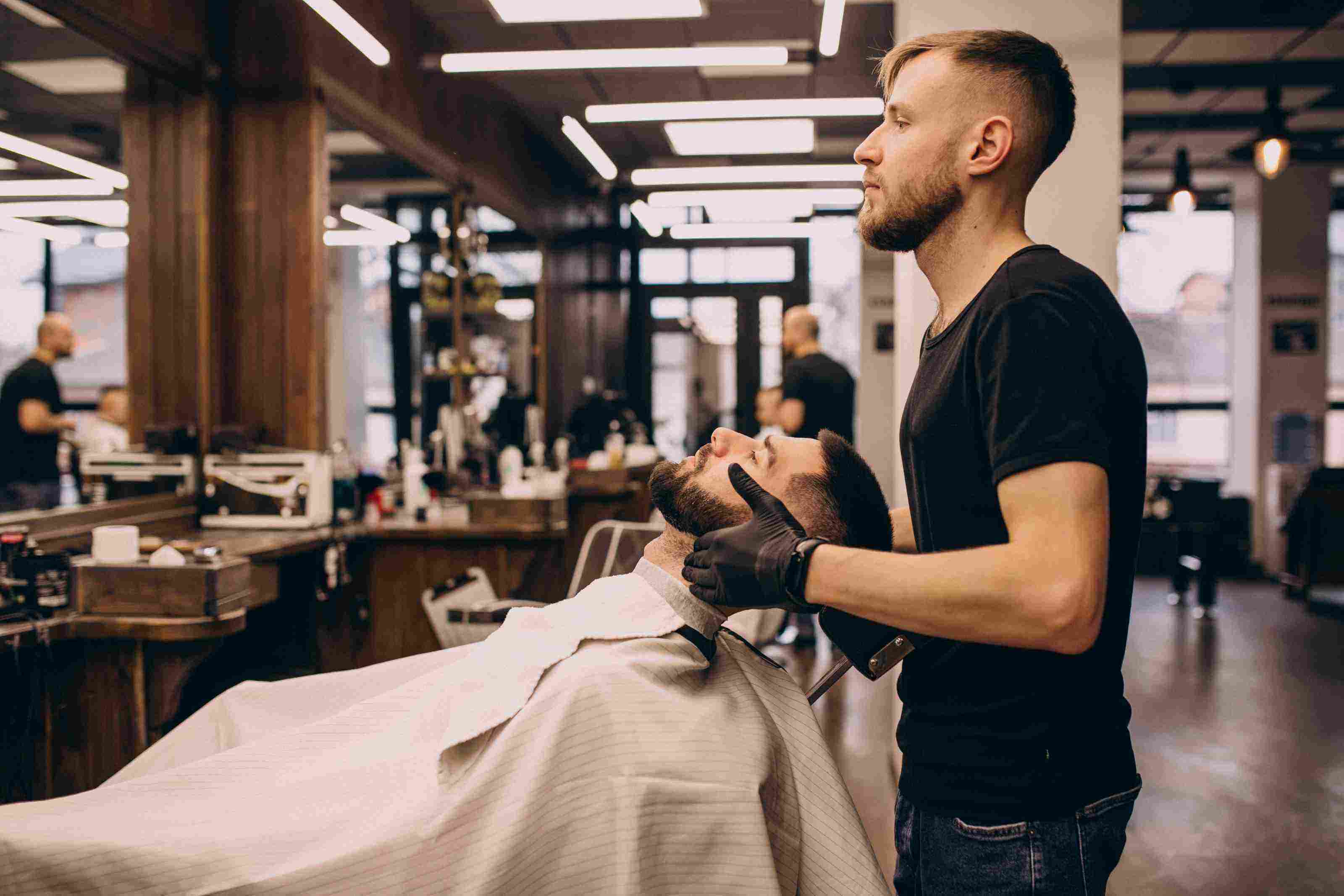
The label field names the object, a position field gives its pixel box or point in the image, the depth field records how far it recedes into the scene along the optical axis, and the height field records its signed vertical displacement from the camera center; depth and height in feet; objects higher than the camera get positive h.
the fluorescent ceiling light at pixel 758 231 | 26.73 +4.83
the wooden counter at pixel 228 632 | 7.77 -2.13
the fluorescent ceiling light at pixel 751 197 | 21.33 +4.63
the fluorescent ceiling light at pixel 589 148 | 16.35 +4.60
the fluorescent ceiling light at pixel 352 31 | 11.03 +4.42
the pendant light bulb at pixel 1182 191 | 20.65 +4.49
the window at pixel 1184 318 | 29.99 +2.72
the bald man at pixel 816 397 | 15.75 +0.20
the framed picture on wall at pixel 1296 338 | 27.37 +1.92
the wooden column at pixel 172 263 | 12.15 +1.82
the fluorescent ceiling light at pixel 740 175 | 18.90 +4.48
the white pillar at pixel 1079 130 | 9.85 +2.76
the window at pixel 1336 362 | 29.45 +1.36
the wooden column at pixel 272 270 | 13.20 +1.86
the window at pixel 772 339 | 30.73 +2.15
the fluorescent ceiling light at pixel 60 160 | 9.53 +2.57
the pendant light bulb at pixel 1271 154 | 18.25 +4.65
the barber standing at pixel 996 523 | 3.00 -0.37
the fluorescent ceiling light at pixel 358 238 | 14.83 +3.04
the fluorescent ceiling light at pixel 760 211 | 23.00 +5.10
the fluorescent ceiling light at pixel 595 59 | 12.94 +4.61
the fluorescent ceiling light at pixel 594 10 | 12.24 +4.96
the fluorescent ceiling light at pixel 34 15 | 9.43 +3.82
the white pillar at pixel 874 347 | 32.24 +2.02
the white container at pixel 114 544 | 7.97 -1.06
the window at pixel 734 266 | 31.07 +4.45
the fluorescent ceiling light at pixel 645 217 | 23.49 +4.74
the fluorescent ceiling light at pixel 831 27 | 11.43 +4.50
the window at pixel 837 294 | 34.06 +3.97
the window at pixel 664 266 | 31.24 +4.50
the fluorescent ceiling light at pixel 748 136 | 18.93 +5.44
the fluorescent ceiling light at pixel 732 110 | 15.12 +4.61
